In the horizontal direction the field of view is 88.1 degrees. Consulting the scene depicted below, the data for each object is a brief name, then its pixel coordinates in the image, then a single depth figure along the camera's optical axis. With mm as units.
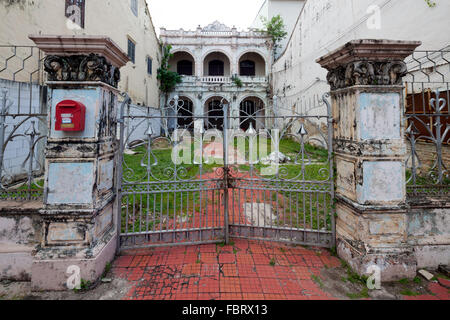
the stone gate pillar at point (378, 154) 2541
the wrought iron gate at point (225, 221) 2994
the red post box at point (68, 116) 2408
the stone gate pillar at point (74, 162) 2414
